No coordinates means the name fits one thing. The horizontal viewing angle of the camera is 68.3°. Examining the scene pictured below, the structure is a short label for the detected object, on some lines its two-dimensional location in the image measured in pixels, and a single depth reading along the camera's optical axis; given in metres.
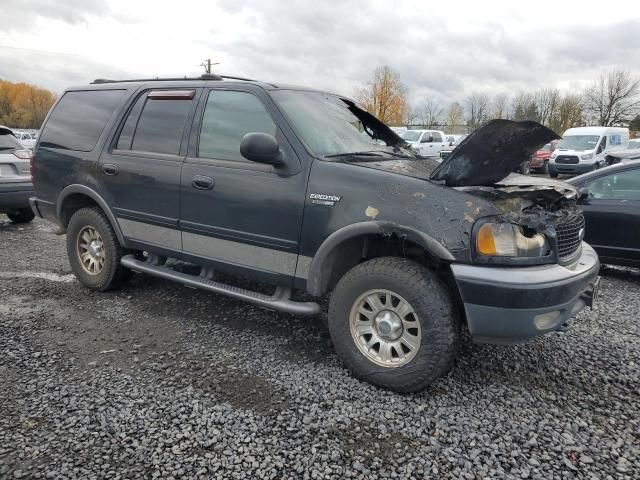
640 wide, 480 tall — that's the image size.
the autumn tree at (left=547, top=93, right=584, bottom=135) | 50.97
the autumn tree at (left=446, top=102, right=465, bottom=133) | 62.12
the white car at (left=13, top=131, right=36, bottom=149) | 32.27
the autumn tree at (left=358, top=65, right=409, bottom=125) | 47.38
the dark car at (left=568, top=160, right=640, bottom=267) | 5.44
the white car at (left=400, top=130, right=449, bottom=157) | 23.97
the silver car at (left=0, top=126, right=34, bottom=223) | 7.46
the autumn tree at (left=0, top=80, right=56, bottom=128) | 77.06
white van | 19.48
